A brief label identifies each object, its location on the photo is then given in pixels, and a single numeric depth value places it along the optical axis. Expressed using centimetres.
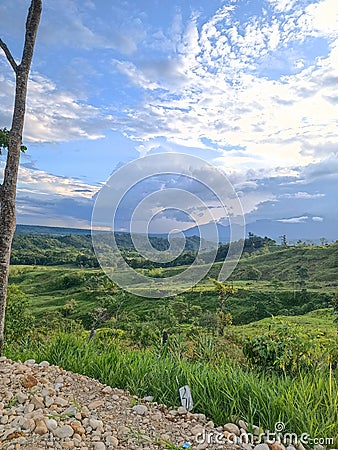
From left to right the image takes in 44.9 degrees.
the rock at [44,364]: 280
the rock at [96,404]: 220
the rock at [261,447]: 179
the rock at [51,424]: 193
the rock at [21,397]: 224
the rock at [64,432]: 188
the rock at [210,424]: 204
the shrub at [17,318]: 548
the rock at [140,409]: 216
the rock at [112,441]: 184
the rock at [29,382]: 241
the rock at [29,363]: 284
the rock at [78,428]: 192
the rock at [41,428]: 190
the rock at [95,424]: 198
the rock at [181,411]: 217
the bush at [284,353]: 304
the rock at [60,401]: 221
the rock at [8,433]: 186
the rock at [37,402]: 217
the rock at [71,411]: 209
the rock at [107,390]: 239
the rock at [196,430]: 197
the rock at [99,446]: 180
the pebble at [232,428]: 195
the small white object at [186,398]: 221
